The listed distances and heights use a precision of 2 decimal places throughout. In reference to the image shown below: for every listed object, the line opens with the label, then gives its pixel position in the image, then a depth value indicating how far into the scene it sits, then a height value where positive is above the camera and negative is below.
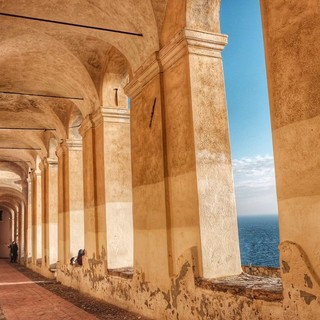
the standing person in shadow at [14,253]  30.06 -1.53
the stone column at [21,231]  28.81 +0.04
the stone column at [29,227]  24.70 +0.21
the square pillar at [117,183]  9.85 +1.03
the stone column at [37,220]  20.73 +0.54
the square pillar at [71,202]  13.75 +0.86
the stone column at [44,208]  17.95 +0.95
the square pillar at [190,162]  6.21 +0.95
